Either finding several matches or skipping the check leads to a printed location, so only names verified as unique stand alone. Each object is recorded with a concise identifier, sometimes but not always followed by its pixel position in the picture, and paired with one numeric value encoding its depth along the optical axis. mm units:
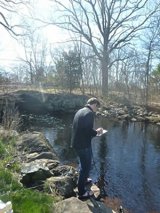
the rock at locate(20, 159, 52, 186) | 3279
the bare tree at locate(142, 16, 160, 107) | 15042
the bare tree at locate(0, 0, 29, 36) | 7275
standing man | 2976
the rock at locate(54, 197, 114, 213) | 2641
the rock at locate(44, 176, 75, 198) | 3118
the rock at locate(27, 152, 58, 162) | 4284
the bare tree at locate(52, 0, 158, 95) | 16013
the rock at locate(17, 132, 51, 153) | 4836
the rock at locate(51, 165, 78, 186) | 3658
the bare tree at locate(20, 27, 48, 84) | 19642
